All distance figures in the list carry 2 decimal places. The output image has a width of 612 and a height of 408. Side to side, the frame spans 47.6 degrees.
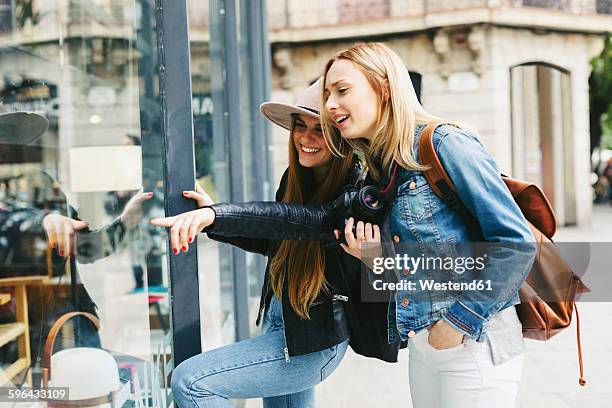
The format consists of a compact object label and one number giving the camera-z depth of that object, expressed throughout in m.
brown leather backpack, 1.85
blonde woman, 1.68
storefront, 2.00
